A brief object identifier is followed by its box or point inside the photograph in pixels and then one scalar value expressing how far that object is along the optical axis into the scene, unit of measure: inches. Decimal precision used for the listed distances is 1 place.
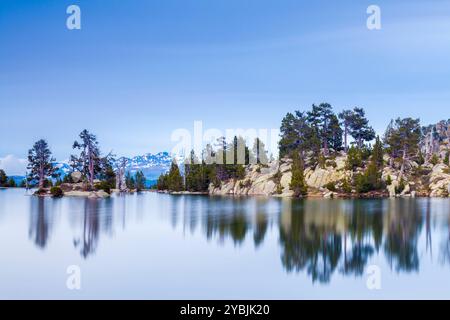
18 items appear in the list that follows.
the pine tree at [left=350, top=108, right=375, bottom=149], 4097.0
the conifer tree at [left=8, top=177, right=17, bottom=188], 5393.2
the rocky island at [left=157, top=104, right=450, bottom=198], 3474.7
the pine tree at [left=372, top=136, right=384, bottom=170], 3693.4
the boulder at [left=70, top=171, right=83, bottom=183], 3924.7
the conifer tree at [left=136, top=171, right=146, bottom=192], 5659.5
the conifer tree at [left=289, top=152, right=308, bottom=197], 3501.5
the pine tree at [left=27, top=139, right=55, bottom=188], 4055.1
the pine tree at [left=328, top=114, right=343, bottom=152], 4052.7
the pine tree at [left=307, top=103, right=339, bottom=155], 4087.1
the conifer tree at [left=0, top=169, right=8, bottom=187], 5354.3
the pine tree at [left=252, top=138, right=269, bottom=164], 4439.0
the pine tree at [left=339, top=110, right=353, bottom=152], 4117.6
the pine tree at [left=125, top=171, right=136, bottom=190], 5640.3
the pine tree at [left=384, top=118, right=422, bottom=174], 3703.2
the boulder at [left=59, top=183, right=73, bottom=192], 3722.2
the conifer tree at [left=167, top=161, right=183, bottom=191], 4630.9
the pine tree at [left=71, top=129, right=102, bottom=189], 3821.4
